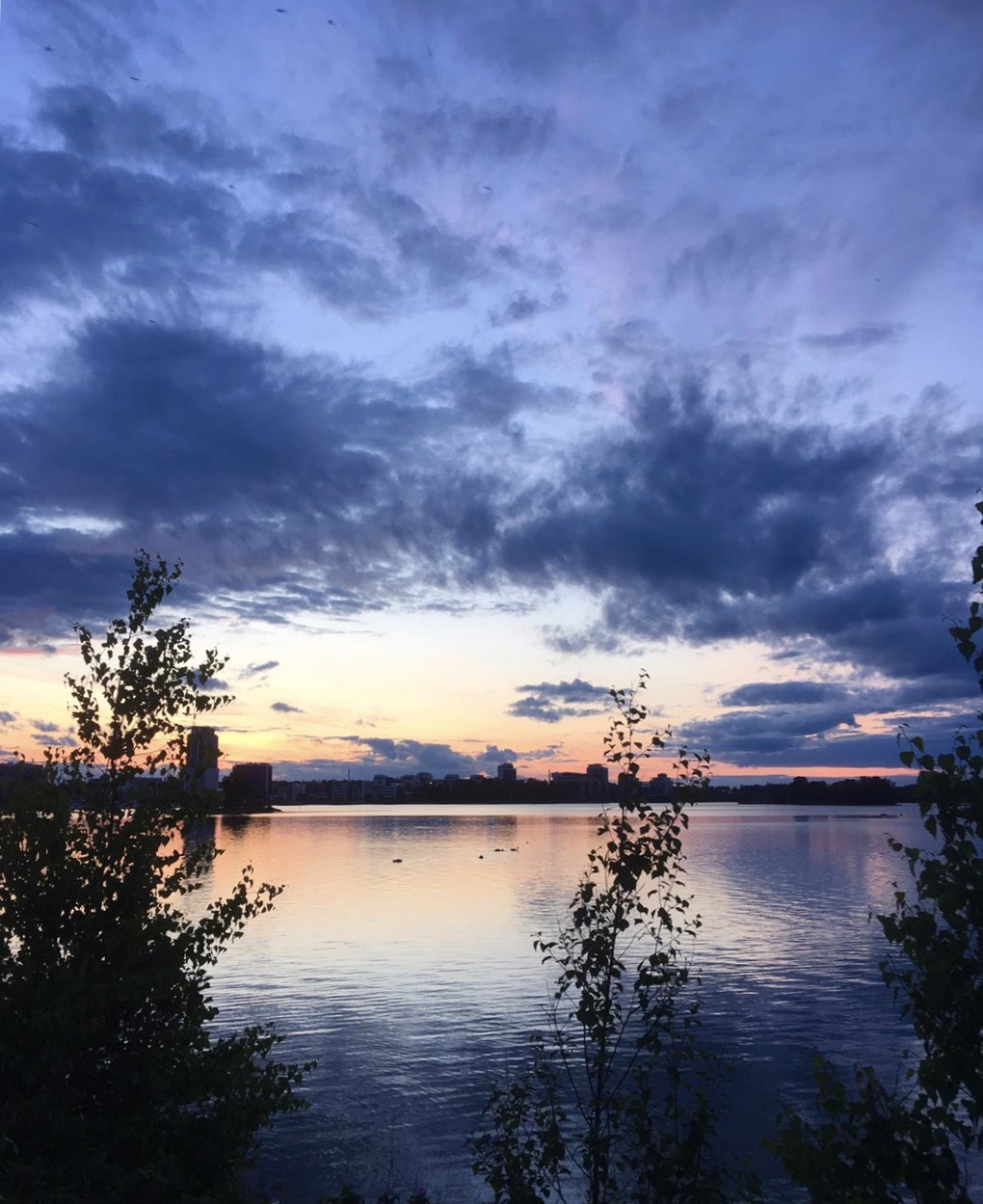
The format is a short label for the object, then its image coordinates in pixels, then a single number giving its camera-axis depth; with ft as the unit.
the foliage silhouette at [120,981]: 39.17
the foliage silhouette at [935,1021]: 23.79
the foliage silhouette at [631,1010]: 39.04
